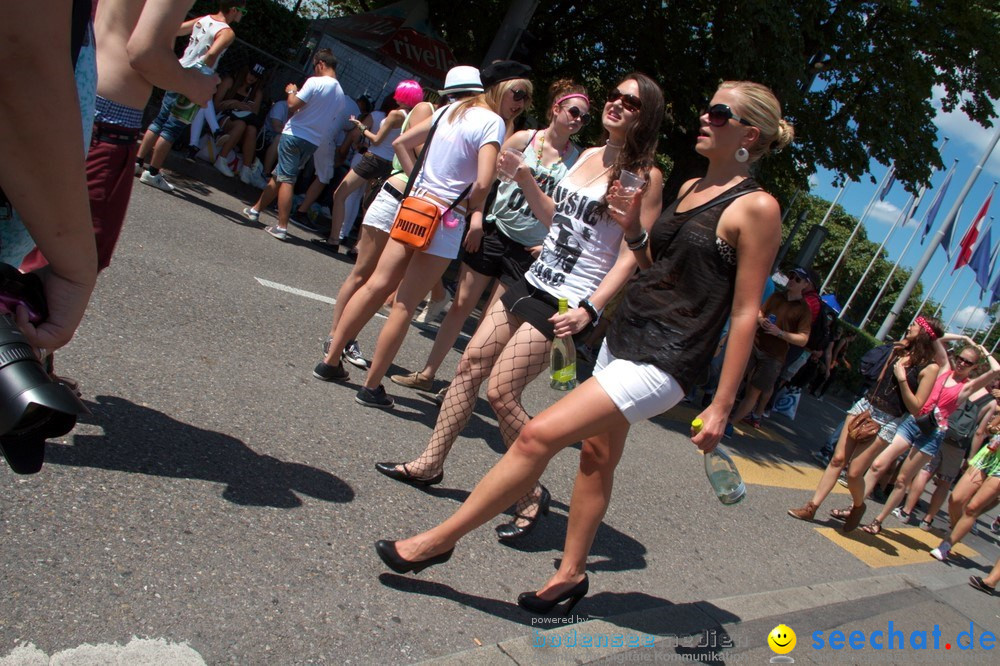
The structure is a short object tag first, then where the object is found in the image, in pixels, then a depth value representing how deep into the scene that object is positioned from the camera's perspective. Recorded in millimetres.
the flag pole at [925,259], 16750
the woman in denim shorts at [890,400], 6480
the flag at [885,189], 28930
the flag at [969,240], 24344
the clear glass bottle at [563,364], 3207
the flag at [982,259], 25609
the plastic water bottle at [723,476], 2951
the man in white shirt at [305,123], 8664
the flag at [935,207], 27020
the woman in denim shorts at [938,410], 7020
